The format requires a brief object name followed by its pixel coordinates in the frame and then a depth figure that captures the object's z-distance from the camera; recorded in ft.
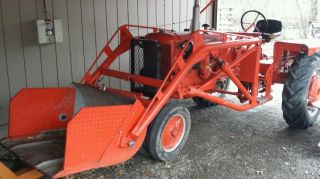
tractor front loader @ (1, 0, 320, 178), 7.97
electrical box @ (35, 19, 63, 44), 12.26
